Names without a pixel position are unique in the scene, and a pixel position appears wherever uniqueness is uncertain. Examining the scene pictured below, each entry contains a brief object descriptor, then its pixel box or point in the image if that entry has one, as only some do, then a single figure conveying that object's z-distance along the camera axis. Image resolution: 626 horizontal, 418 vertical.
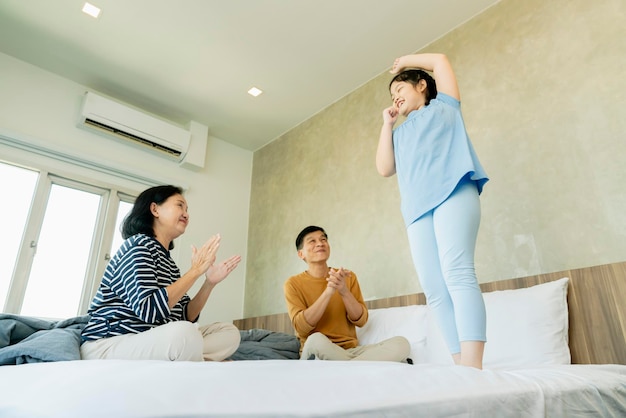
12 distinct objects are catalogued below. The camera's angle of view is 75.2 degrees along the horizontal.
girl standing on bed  0.99
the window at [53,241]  2.77
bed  0.42
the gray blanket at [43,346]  1.11
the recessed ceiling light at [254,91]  3.30
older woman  1.14
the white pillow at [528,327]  1.50
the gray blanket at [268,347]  1.92
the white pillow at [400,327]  1.85
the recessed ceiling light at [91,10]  2.57
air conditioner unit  3.12
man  1.50
